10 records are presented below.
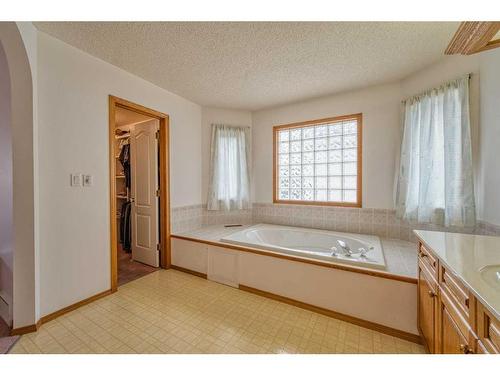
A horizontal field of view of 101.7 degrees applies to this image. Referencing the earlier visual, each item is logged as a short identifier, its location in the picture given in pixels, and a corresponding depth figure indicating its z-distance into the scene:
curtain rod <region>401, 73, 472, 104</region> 1.71
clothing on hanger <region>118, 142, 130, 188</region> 3.40
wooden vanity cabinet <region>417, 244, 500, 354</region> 0.70
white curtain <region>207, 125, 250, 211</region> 3.12
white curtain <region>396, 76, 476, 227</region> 1.71
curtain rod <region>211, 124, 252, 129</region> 3.23
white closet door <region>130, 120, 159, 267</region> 2.70
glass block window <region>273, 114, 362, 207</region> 2.68
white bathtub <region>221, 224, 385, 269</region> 1.78
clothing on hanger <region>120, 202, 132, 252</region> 3.34
